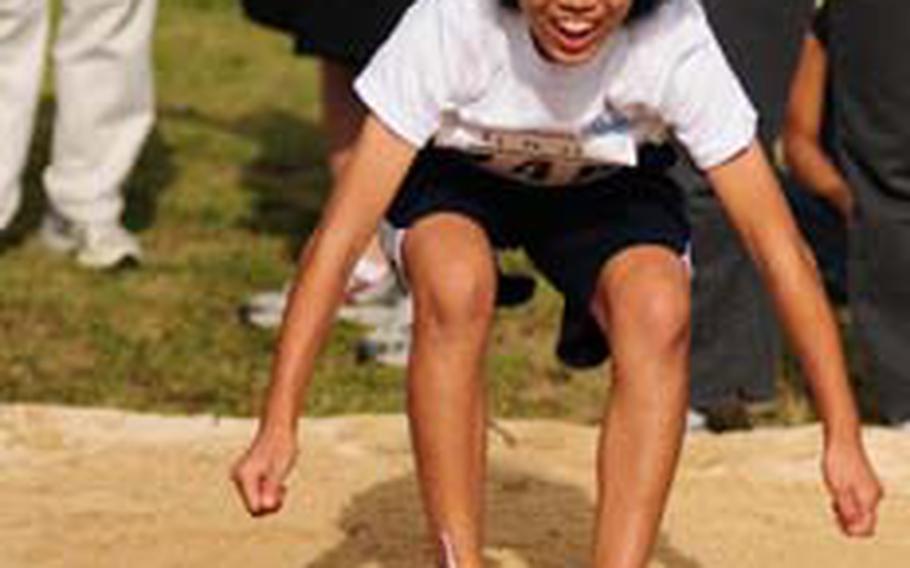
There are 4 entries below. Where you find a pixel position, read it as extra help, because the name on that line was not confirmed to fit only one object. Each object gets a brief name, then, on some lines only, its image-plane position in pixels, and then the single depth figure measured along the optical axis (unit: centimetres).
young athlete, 778
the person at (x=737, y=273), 1096
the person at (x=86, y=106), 1326
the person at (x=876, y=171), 1111
